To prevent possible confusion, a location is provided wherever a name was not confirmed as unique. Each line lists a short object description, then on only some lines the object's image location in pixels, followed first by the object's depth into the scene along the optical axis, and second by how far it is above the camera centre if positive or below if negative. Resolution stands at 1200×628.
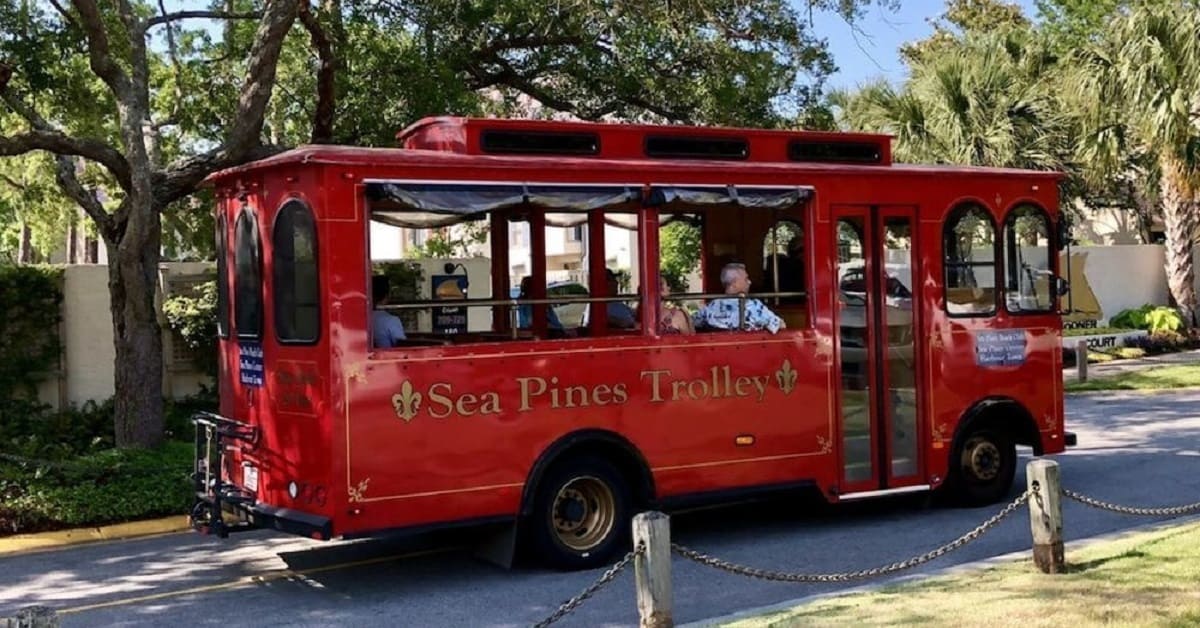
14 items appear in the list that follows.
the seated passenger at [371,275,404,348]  8.20 +0.03
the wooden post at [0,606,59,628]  4.27 -0.95
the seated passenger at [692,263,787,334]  9.63 +0.02
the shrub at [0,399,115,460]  12.91 -1.05
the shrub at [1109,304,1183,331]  27.64 -0.31
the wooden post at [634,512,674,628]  6.34 -1.27
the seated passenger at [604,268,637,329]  9.58 +0.04
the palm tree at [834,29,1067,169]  24.48 +4.01
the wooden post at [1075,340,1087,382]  21.89 -0.95
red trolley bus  7.95 -0.16
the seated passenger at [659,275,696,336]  9.20 +0.01
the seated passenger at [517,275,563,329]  9.56 +0.05
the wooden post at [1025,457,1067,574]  7.78 -1.31
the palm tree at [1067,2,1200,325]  22.33 +3.91
